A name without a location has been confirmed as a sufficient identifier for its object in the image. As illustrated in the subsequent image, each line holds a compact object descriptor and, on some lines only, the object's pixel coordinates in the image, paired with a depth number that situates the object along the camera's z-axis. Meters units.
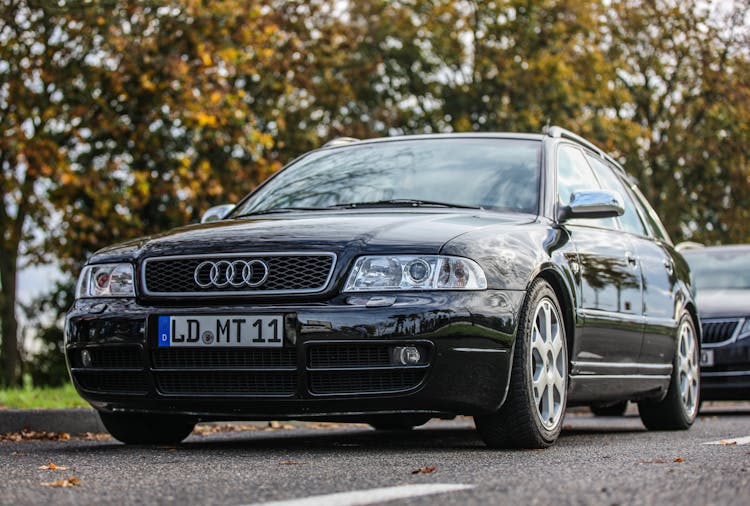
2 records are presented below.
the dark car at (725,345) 10.70
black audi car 5.54
